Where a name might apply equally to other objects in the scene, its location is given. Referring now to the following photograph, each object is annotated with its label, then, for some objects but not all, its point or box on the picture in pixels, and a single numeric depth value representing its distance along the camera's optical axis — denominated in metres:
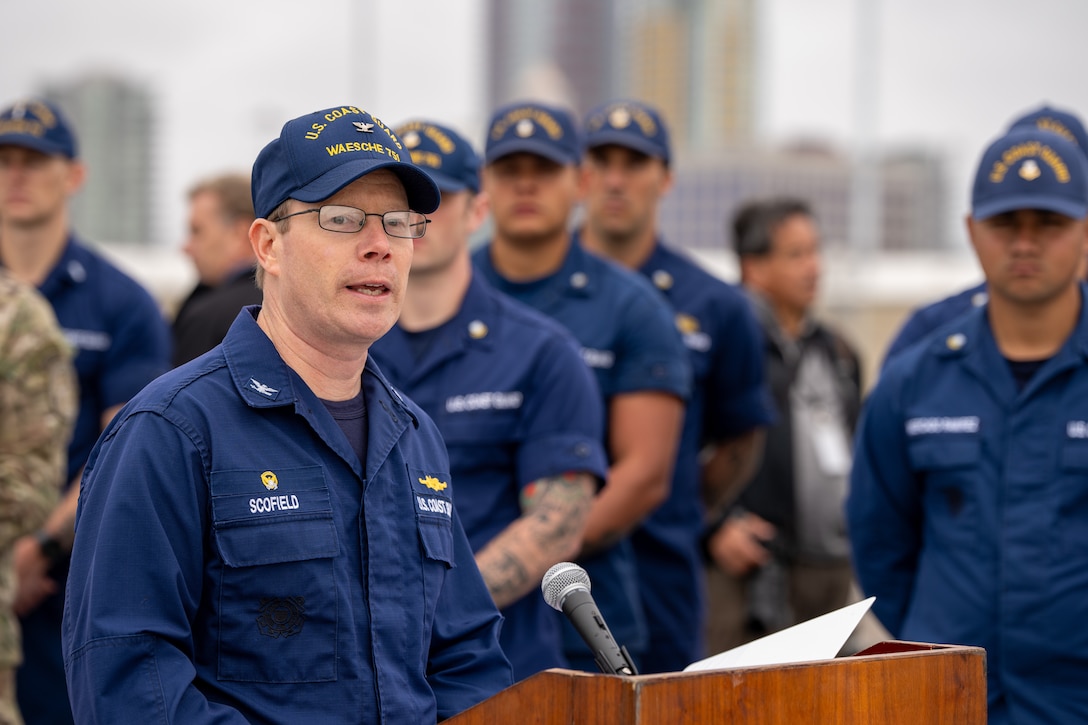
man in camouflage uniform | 8.92
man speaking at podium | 4.73
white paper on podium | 4.88
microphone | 4.59
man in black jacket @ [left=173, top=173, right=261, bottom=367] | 13.73
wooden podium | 4.30
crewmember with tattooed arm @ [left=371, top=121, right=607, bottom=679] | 8.53
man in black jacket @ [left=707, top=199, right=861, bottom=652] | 13.87
